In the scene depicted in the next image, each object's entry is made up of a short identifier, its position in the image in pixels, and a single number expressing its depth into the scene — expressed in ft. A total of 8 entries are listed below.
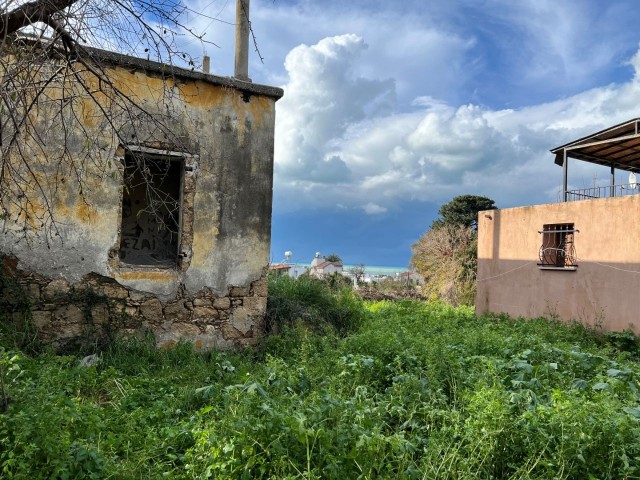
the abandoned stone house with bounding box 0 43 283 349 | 22.34
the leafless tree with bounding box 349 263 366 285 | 91.27
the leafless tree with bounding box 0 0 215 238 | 10.86
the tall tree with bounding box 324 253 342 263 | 123.65
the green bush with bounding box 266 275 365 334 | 28.31
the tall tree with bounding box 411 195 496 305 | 63.68
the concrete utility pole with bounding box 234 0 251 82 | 27.61
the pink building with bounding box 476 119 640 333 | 34.71
